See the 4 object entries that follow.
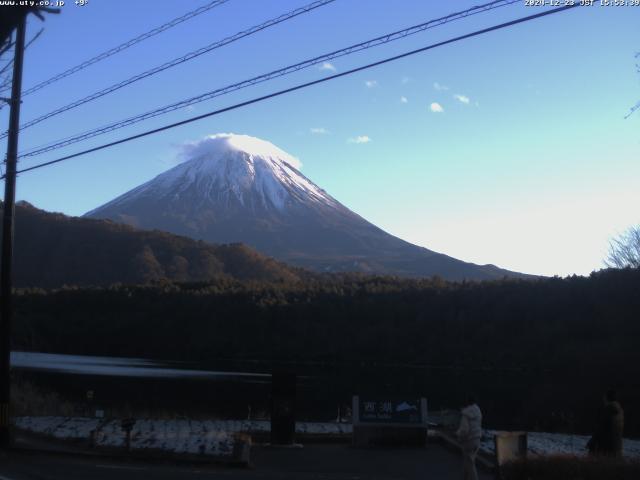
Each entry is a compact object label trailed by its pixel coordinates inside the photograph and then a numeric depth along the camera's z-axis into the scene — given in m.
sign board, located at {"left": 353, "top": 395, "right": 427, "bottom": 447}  15.86
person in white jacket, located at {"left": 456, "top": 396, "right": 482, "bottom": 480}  10.81
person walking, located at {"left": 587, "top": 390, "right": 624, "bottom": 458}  11.58
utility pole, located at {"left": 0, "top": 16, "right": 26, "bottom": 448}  16.02
